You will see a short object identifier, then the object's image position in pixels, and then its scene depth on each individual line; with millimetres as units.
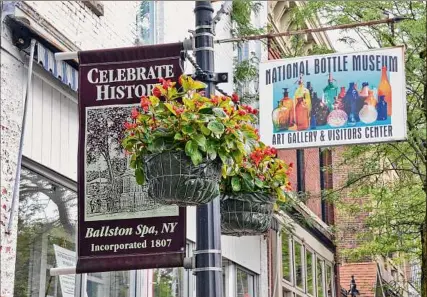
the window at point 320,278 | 22522
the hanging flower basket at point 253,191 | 6863
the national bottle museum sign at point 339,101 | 10008
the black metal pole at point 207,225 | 5672
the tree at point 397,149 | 15406
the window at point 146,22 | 12135
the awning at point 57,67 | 8922
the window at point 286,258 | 19156
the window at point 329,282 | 23641
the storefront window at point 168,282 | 11898
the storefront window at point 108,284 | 9984
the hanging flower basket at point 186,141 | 5707
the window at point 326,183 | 25016
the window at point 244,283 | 15641
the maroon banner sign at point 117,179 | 6895
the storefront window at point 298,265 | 20297
